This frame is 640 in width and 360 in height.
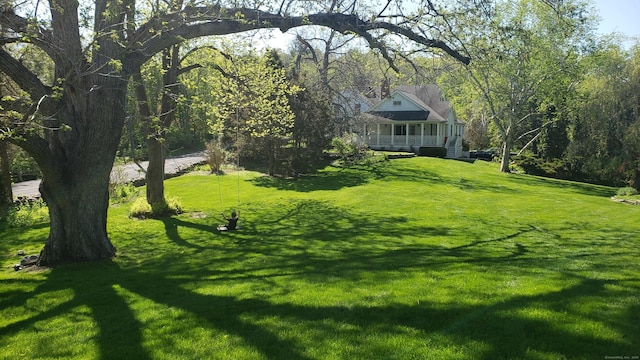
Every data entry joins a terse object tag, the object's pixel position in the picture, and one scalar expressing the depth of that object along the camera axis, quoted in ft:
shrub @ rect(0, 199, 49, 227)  42.69
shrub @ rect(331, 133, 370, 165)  102.80
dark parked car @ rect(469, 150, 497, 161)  148.56
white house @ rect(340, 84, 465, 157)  137.90
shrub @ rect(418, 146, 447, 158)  128.36
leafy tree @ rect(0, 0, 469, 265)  24.13
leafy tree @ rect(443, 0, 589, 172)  94.27
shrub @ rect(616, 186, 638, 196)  72.42
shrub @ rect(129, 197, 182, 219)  44.75
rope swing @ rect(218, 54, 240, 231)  38.06
